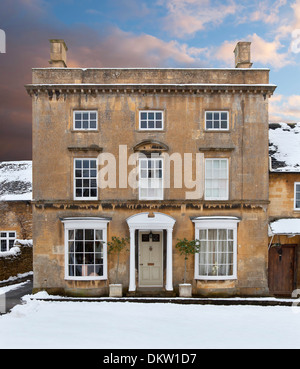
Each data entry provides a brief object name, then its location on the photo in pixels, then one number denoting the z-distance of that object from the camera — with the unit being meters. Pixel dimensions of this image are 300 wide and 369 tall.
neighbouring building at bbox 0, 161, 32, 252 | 21.84
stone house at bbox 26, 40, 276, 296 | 14.13
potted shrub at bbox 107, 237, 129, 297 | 13.53
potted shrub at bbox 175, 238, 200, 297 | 13.54
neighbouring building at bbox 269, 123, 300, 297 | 14.87
